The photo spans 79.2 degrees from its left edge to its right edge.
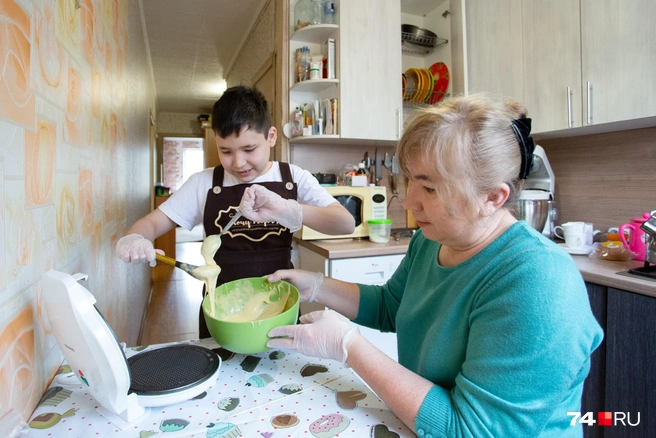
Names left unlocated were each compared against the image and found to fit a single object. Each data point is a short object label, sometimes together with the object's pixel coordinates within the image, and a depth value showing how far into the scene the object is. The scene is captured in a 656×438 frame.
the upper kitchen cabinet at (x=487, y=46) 2.23
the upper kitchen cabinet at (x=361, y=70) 2.35
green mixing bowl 0.85
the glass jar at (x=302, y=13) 2.42
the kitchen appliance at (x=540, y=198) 2.16
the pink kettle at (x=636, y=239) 1.71
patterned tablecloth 0.66
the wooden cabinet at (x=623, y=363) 1.35
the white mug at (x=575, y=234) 1.93
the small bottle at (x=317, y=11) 2.38
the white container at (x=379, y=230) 2.30
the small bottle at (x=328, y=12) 2.38
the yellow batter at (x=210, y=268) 1.05
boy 1.32
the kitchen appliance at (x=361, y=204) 2.34
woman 0.62
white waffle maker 0.65
